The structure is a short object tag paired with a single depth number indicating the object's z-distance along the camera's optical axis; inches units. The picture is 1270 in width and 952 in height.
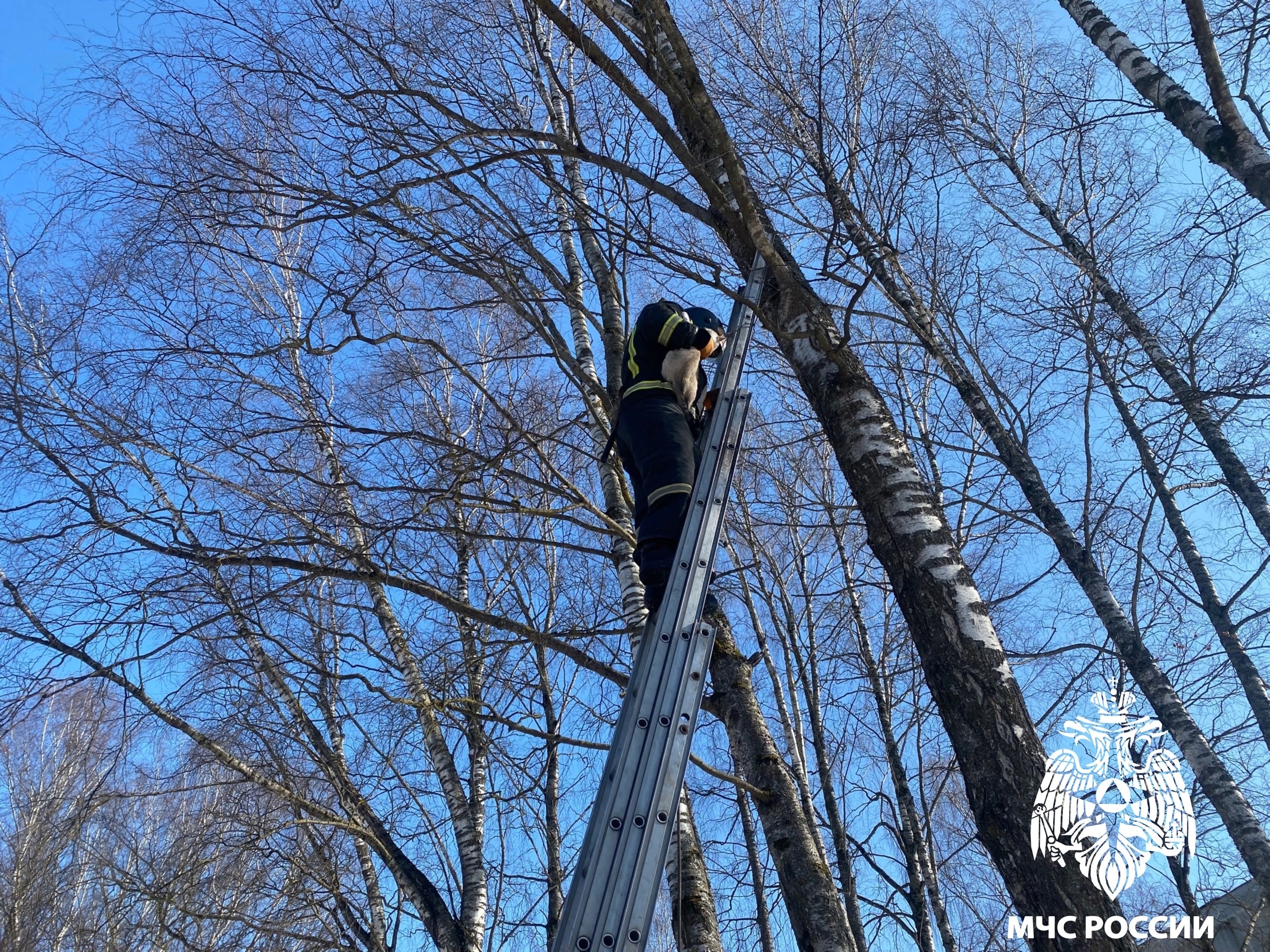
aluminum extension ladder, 86.0
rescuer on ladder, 141.3
